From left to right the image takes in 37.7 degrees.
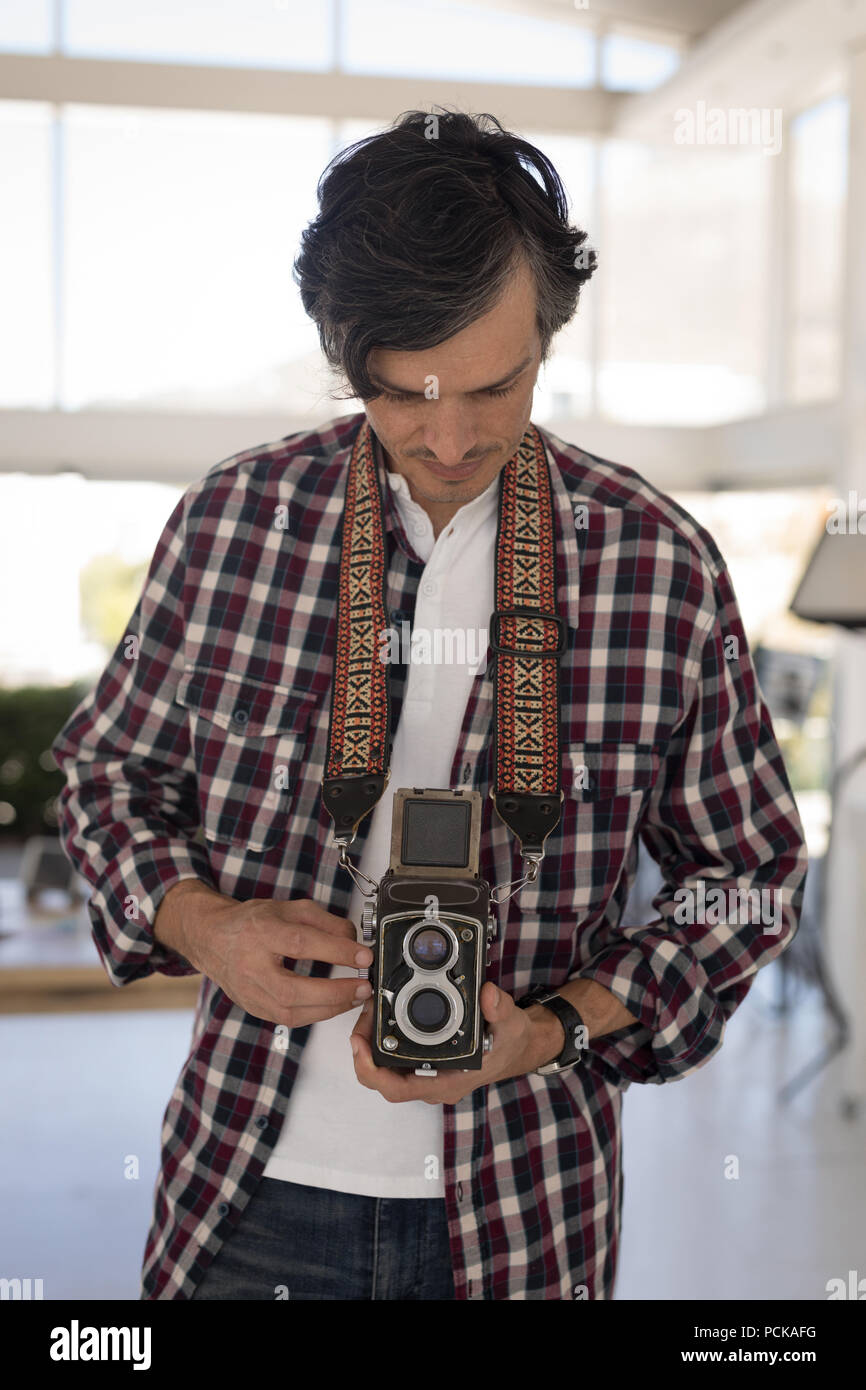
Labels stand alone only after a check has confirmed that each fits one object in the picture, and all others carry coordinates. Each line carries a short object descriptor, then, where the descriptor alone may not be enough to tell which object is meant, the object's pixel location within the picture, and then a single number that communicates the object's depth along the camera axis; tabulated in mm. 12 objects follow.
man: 1052
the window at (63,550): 7906
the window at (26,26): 7754
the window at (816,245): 6645
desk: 4227
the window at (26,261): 7828
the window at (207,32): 7633
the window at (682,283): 7773
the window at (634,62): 8320
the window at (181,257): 7809
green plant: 8078
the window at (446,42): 8008
